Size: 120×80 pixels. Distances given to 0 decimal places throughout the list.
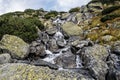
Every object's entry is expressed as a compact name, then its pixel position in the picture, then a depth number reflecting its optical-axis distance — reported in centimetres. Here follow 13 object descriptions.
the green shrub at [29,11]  2351
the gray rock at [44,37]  1131
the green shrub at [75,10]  1986
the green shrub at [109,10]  1491
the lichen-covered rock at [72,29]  1269
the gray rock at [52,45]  1079
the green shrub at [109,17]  1304
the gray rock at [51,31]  1263
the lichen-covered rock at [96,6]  1769
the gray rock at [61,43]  1095
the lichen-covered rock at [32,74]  264
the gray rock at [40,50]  1006
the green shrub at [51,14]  1899
